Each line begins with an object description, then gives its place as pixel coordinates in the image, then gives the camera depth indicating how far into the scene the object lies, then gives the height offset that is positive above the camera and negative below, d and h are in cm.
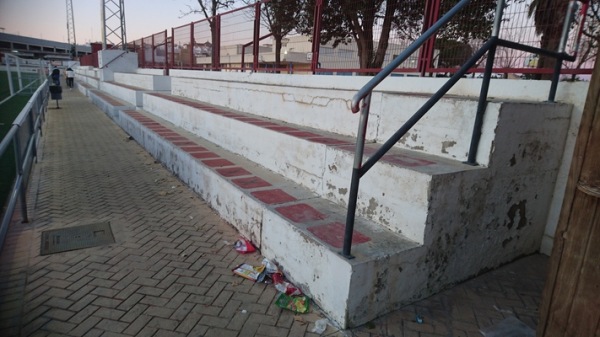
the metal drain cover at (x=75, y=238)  315 -155
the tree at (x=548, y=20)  314 +76
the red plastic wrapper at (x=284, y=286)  252 -145
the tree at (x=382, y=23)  384 +96
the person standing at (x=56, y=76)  1934 -25
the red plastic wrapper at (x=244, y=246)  313 -146
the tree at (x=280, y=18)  805 +161
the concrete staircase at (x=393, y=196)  228 -87
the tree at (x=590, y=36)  315 +67
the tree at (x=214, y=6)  1567 +344
